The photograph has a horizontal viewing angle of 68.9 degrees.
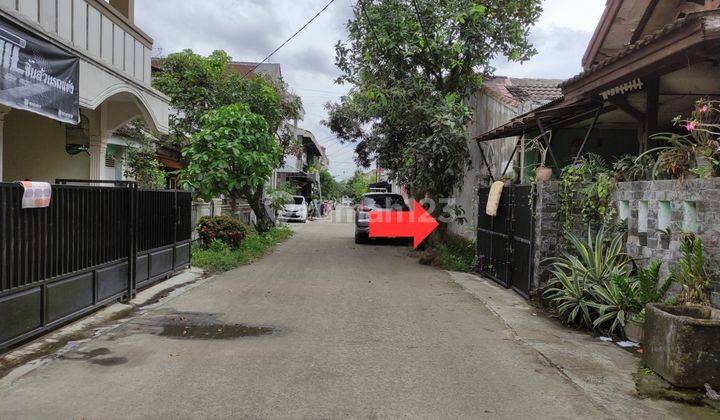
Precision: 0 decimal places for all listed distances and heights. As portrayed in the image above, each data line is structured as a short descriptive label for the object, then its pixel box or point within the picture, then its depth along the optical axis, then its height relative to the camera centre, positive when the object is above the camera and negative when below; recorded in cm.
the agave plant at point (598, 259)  651 -66
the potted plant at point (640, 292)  570 -93
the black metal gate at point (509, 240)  828 -60
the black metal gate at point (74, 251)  500 -66
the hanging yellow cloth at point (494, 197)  957 +16
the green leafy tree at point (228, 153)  1402 +127
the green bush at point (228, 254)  1146 -131
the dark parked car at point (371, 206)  1742 -10
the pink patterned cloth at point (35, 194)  518 +2
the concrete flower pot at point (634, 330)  574 -135
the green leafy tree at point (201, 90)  1841 +389
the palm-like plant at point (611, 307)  603 -115
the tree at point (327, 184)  6144 +220
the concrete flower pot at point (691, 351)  440 -120
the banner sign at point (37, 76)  594 +150
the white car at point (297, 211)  3145 -57
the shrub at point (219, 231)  1341 -80
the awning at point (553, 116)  808 +150
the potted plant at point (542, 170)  792 +56
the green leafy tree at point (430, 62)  1286 +383
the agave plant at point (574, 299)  647 -116
